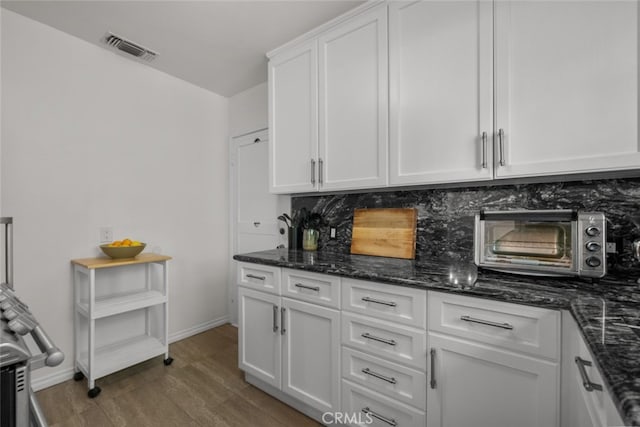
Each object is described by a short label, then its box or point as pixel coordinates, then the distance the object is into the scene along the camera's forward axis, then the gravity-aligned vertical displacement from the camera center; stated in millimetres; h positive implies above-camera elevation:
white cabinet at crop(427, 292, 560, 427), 1046 -600
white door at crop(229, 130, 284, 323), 2902 +95
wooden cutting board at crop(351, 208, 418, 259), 1929 -147
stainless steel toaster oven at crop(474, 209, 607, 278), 1165 -137
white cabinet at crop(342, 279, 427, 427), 1317 -697
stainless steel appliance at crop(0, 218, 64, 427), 688 -369
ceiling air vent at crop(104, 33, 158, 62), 2211 +1312
